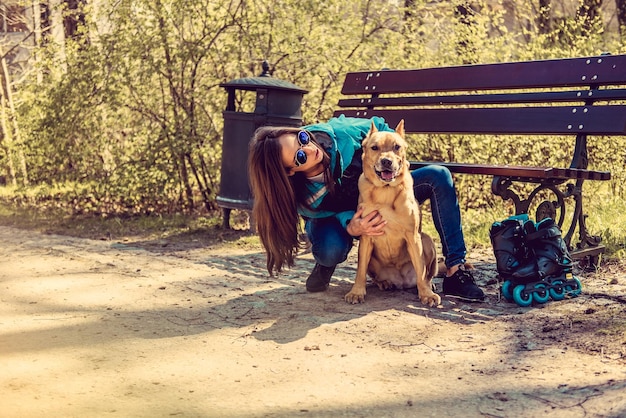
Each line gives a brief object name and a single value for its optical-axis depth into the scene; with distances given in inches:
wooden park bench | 187.0
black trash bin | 271.6
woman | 171.0
